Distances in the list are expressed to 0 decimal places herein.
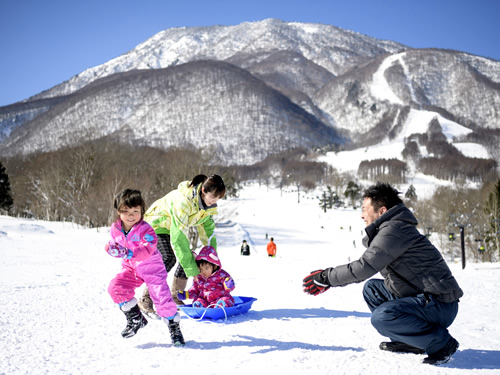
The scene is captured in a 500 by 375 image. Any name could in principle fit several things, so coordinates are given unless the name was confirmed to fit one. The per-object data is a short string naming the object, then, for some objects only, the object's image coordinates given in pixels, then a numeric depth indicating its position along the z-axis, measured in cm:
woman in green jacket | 445
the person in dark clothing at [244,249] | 2200
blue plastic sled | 442
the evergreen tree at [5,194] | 4550
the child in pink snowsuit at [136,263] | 358
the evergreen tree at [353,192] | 10231
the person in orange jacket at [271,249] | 2255
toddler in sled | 481
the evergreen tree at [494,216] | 3369
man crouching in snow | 315
